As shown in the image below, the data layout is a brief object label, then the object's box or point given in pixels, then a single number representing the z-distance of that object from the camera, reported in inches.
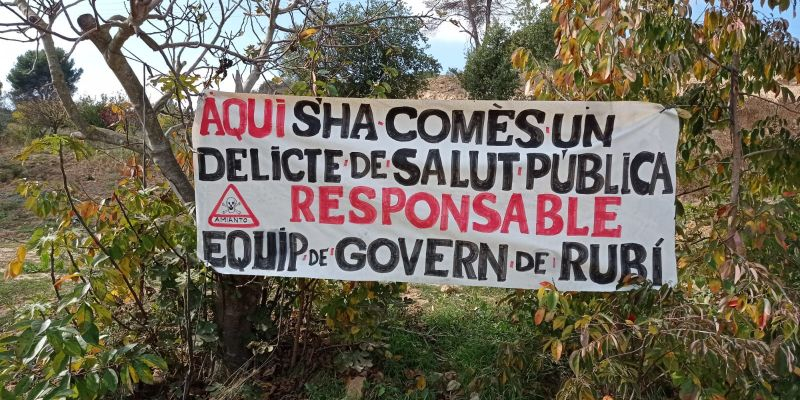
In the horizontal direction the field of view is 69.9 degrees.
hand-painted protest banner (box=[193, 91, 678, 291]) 101.6
